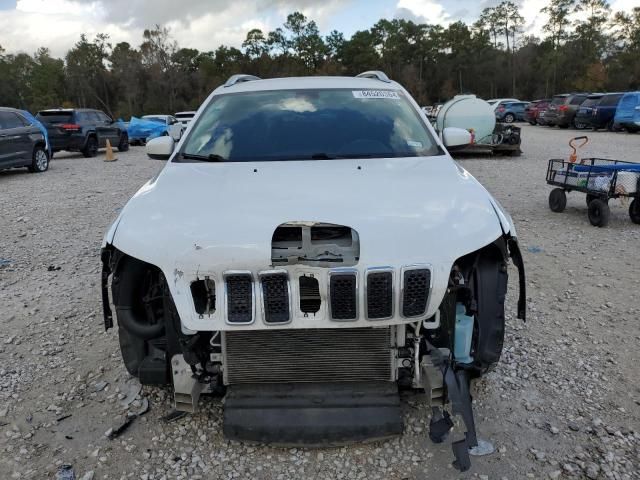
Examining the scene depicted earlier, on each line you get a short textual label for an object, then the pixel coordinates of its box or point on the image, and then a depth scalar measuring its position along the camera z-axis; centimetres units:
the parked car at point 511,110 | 3103
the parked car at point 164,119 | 2247
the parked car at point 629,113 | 1938
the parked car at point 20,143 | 1187
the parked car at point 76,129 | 1623
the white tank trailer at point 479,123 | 1413
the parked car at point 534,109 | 2758
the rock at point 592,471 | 241
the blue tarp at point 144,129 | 2198
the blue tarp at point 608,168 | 699
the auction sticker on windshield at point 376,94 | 393
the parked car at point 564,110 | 2378
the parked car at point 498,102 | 3112
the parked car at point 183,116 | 2351
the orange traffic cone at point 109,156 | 1593
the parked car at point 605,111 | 2106
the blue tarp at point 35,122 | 1291
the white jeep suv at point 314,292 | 228
